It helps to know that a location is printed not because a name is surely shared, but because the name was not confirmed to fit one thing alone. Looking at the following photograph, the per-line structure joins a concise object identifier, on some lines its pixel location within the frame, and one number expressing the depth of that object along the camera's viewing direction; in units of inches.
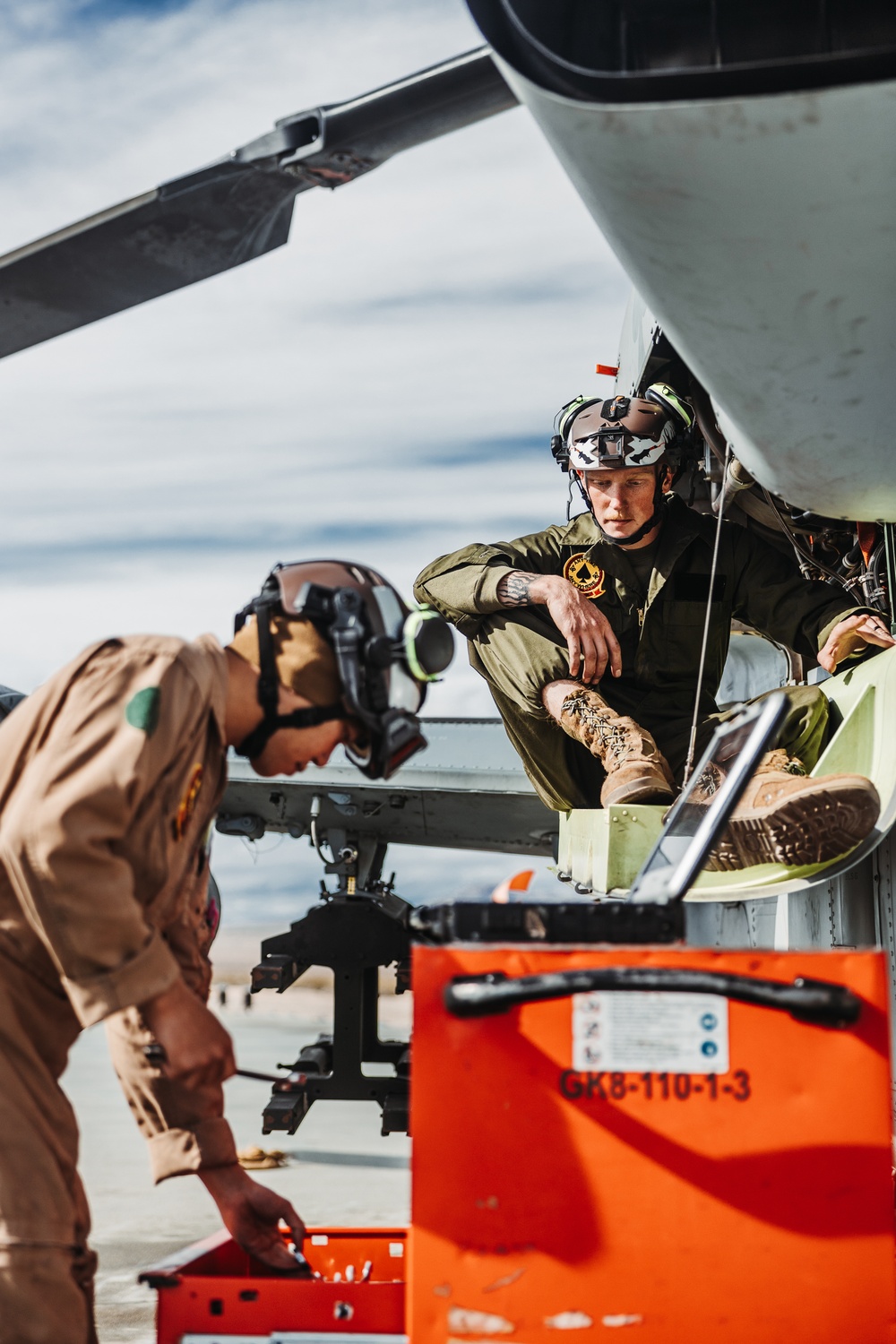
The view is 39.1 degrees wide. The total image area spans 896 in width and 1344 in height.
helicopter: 89.9
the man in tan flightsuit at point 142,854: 69.7
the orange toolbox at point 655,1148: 68.1
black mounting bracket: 180.9
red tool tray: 77.1
